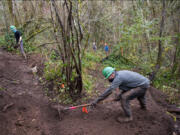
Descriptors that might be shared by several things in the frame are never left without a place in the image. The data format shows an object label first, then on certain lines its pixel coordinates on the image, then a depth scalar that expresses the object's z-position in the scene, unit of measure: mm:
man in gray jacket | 3383
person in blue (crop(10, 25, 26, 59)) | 7837
